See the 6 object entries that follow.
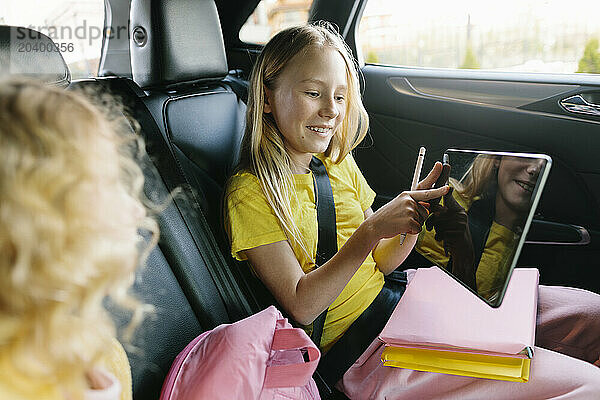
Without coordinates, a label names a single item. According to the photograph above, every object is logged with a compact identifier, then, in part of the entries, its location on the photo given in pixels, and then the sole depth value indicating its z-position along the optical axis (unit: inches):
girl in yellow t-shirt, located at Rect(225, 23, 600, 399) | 41.9
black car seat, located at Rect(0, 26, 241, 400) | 37.4
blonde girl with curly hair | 18.5
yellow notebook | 38.7
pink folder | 40.0
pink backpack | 33.6
